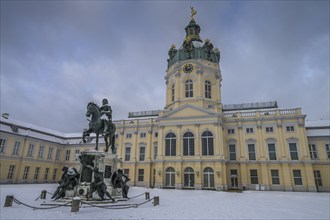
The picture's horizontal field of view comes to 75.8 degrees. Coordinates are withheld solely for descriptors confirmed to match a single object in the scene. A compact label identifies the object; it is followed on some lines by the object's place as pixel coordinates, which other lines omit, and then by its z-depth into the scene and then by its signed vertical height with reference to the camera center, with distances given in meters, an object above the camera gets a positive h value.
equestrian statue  14.90 +3.34
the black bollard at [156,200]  13.37 -1.71
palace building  32.31 +4.64
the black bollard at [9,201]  11.09 -1.66
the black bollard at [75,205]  9.92 -1.58
